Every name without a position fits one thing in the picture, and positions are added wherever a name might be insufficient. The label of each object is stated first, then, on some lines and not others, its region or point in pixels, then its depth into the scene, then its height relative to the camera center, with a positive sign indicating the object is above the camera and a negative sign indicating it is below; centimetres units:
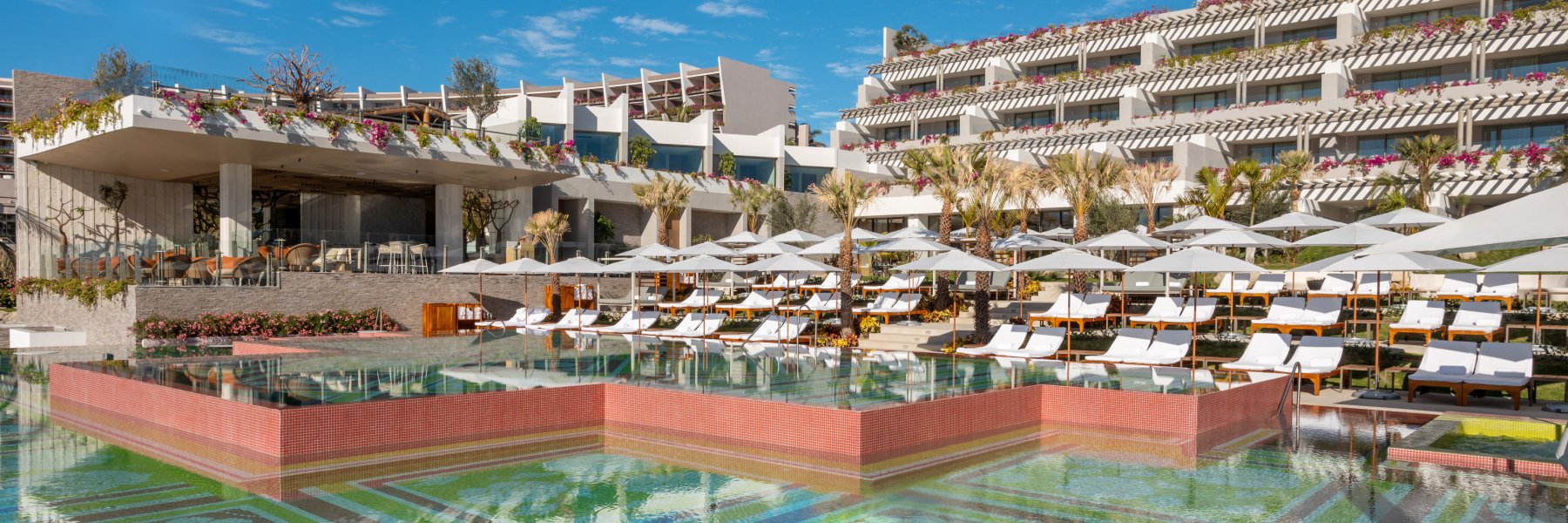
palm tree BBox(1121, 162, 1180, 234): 2447 +170
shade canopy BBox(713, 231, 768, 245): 2691 +23
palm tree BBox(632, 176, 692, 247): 3234 +153
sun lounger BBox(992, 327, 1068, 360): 1486 -133
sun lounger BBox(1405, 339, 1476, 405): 1179 -130
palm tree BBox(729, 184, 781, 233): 3947 +182
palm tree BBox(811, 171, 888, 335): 2005 +79
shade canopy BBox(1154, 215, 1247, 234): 2059 +47
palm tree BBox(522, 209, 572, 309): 2843 +49
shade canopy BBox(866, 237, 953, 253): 2033 +4
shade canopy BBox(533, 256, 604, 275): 2189 -40
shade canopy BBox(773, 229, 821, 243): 2491 +26
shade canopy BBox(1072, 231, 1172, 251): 1933 +13
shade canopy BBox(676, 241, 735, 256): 2331 -5
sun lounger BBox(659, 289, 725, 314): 2363 -117
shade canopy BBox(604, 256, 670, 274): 2108 -37
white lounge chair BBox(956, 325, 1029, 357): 1552 -132
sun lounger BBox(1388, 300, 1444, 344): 1498 -98
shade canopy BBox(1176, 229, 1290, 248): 1822 +18
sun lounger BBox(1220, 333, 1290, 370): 1331 -127
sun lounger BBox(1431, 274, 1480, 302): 1823 -64
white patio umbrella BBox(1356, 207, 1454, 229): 1884 +55
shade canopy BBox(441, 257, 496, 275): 2284 -43
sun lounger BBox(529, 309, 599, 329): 2203 -147
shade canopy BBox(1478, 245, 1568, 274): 833 -10
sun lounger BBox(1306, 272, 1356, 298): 1925 -67
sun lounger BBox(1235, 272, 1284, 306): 2030 -71
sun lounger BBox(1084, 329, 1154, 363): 1440 -129
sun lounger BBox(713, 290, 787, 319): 2281 -118
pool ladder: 1026 -164
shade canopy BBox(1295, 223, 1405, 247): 1672 +21
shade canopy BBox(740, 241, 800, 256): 2276 -2
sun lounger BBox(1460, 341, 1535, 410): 1130 -130
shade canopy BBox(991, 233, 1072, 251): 2227 +13
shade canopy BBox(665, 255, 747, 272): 2012 -32
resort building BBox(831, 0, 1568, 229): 3594 +637
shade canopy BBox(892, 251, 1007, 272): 1619 -22
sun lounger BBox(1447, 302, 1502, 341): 1455 -95
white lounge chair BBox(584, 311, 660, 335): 2109 -148
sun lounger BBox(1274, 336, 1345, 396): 1265 -129
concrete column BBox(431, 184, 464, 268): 2908 +92
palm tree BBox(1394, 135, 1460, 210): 3216 +286
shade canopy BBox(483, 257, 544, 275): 2242 -40
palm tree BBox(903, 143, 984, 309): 2081 +144
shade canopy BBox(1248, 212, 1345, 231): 1919 +49
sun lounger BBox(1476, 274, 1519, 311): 1791 -63
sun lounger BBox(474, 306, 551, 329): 2308 -149
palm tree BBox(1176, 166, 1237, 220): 2572 +133
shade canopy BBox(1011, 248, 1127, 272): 1588 -20
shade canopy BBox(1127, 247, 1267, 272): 1457 -18
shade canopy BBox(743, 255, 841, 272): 1878 -29
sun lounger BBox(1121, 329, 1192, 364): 1406 -130
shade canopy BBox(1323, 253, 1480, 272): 1202 -15
